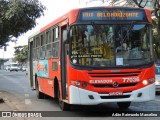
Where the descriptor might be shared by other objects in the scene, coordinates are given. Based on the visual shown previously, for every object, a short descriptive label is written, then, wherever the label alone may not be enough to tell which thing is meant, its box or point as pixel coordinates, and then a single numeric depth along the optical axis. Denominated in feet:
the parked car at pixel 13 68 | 298.52
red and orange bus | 36.35
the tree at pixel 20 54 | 413.39
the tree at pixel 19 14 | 52.03
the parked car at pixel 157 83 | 64.49
